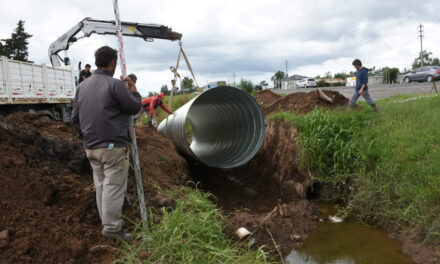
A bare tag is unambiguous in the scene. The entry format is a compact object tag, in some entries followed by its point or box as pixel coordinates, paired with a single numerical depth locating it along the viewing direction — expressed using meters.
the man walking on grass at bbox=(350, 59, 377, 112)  8.34
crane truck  9.21
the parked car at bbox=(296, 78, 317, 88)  38.22
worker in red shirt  9.27
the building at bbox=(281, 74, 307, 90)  63.03
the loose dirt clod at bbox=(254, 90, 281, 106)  11.87
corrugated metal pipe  7.80
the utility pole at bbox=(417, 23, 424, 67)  46.11
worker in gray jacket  3.49
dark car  22.26
